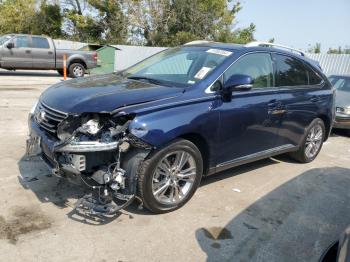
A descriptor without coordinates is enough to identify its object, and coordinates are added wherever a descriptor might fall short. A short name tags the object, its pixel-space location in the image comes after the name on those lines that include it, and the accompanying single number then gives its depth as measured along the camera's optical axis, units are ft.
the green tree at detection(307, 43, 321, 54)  106.73
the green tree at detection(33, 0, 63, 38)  125.90
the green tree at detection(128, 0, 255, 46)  104.78
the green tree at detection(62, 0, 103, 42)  118.42
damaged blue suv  12.55
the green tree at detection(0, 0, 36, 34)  128.77
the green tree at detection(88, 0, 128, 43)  110.42
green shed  73.15
